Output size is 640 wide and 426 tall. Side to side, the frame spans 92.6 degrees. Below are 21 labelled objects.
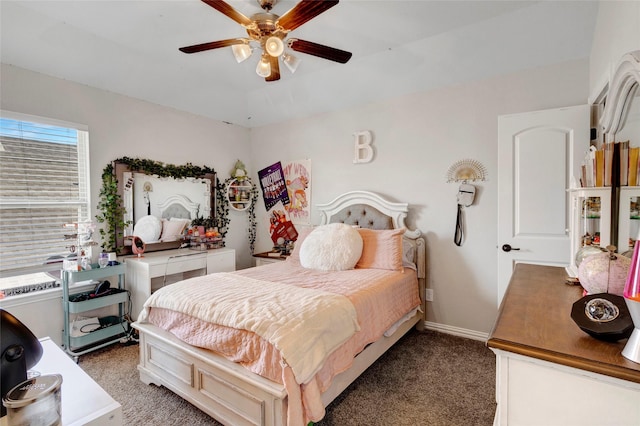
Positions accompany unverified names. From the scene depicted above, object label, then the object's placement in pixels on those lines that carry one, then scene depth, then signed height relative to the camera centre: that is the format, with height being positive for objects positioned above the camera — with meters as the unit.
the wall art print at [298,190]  4.01 +0.24
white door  2.36 +0.19
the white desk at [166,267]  3.00 -0.63
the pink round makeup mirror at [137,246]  3.19 -0.39
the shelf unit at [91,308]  2.61 -0.86
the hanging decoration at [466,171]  2.87 +0.32
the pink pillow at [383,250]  2.79 -0.41
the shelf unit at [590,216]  1.30 -0.06
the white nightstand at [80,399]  0.91 -0.62
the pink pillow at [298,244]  3.20 -0.40
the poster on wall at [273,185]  4.25 +0.31
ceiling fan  1.61 +1.05
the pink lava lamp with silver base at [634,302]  0.73 -0.24
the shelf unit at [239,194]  4.27 +0.20
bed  1.50 -0.87
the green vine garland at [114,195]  3.04 +0.14
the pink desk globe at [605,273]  1.01 -0.23
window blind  2.49 +0.19
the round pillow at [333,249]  2.76 -0.39
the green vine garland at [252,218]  4.53 -0.16
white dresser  0.75 -0.45
